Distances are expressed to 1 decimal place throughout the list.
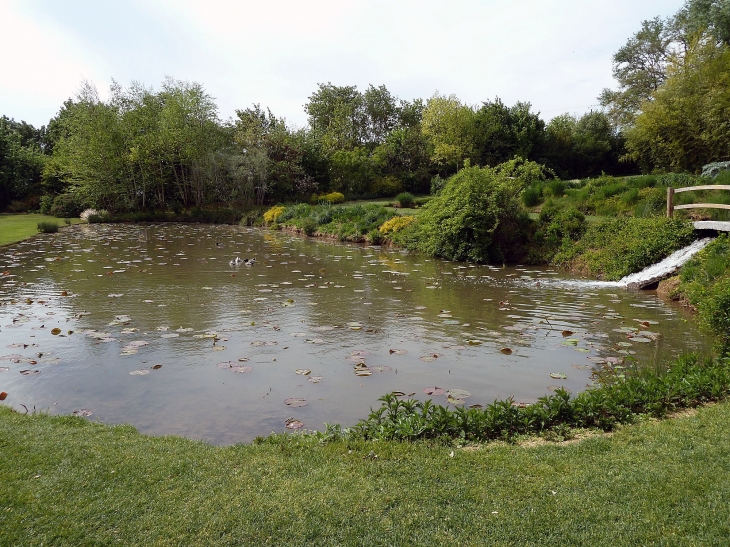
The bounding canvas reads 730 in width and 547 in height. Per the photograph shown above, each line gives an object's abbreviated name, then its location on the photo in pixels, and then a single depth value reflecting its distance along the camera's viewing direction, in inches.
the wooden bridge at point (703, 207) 439.2
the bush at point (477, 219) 610.5
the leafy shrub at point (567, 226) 605.7
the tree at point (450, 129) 1423.5
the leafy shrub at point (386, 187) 1446.9
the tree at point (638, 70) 1599.4
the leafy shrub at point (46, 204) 1348.4
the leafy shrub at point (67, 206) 1307.8
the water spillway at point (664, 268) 445.7
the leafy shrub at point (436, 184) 1149.1
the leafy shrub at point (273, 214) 1137.4
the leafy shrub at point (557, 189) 745.0
